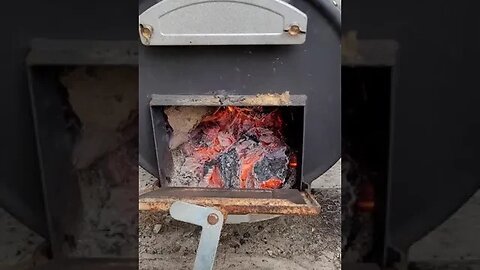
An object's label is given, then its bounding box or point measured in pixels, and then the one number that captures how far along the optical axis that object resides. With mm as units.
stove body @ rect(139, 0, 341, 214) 1303
